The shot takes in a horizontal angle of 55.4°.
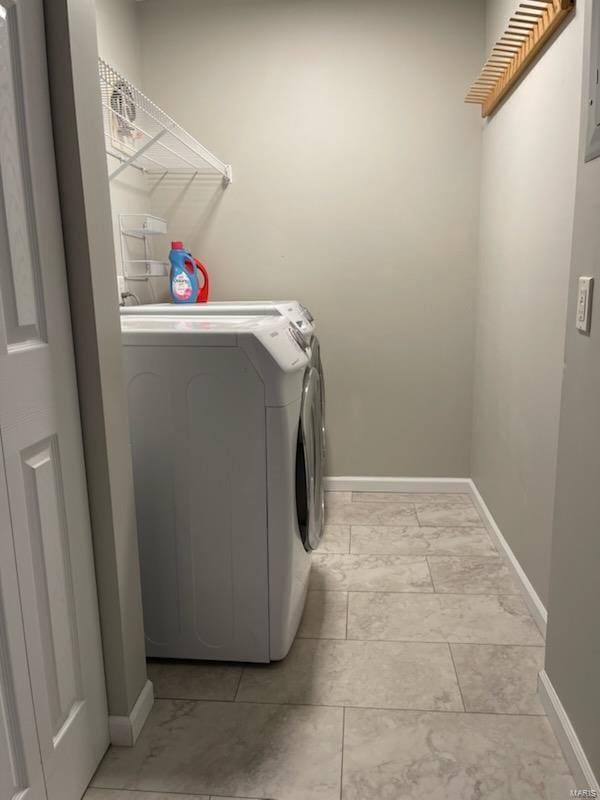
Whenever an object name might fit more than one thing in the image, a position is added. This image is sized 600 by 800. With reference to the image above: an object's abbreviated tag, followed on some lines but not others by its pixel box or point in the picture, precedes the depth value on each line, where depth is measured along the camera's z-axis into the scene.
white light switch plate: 1.23
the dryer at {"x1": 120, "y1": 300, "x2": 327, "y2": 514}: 2.17
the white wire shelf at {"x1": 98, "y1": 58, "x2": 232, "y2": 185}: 2.20
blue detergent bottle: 2.70
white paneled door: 1.00
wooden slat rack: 1.72
